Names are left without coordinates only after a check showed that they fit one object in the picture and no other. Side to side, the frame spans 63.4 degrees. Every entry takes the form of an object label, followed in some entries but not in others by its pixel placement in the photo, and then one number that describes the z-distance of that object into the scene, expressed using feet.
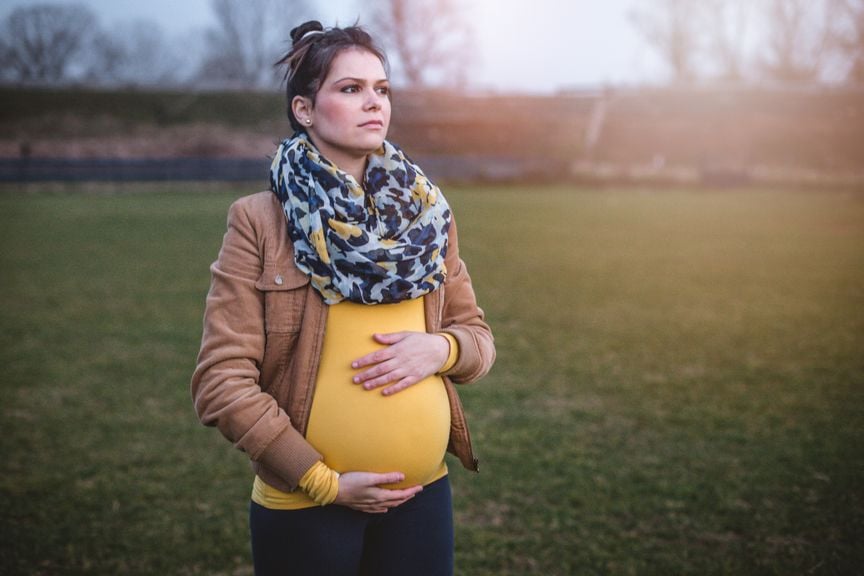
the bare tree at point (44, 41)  177.63
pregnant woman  5.60
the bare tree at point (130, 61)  194.49
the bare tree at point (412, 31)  152.76
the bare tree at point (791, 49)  132.77
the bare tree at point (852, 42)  118.73
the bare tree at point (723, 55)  146.41
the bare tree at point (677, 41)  146.41
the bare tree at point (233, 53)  202.90
